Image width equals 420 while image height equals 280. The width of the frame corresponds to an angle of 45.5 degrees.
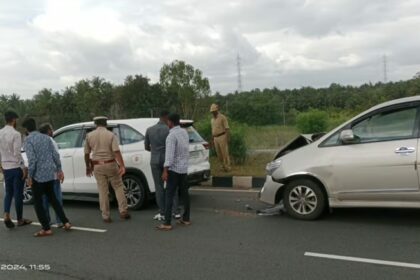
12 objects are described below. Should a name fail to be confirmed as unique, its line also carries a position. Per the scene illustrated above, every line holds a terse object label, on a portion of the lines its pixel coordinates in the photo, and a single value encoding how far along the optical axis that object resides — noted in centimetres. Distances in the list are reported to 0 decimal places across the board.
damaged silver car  671
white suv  895
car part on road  812
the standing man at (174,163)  733
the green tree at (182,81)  5706
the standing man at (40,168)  738
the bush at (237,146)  1403
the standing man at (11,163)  794
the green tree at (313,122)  1569
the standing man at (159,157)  800
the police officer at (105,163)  796
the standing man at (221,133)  1282
